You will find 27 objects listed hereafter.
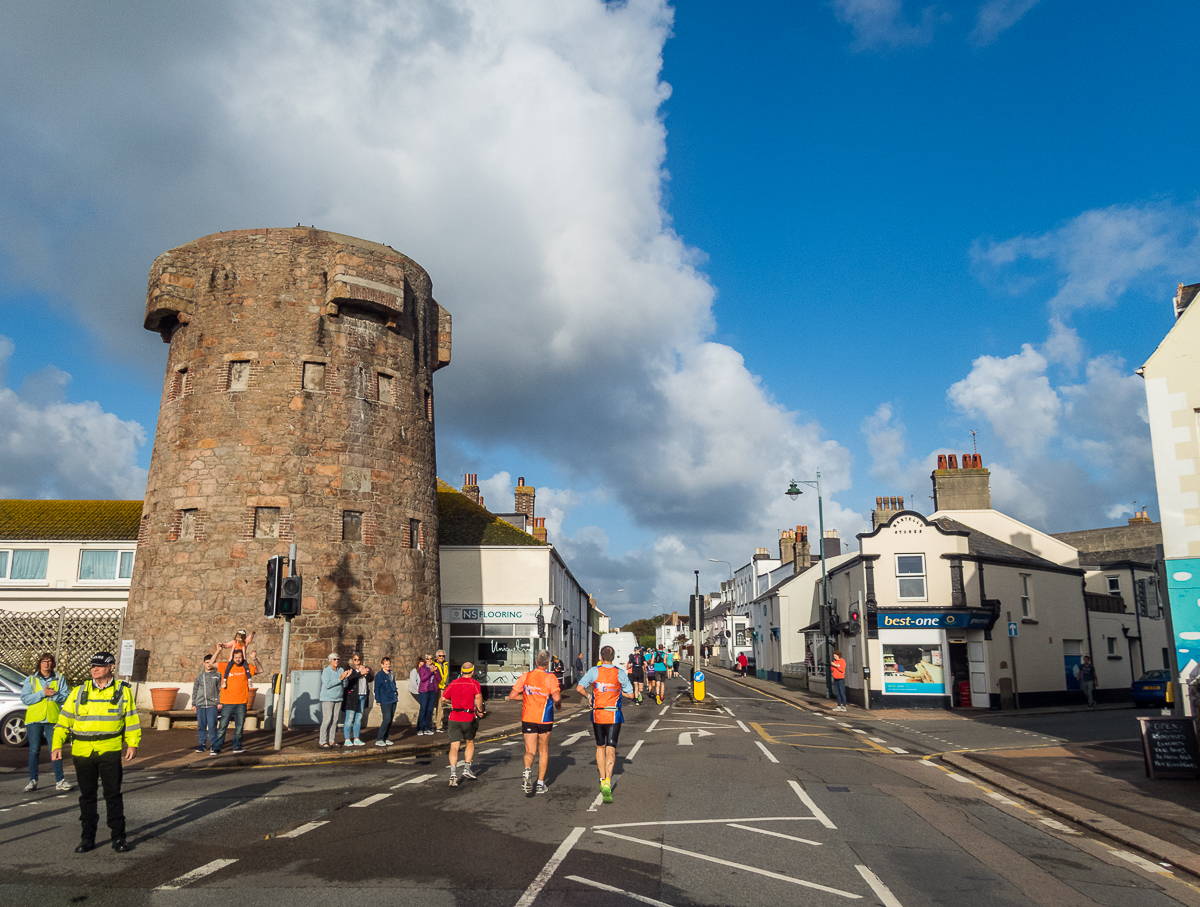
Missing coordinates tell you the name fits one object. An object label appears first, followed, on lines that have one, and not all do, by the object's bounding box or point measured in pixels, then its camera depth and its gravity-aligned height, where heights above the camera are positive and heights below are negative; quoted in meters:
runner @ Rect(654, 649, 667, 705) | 29.00 -2.36
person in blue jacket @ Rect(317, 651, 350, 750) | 15.80 -1.76
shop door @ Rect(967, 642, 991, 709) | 29.05 -2.52
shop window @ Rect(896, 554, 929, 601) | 30.02 +1.07
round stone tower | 21.41 +4.23
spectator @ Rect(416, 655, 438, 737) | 17.92 -1.81
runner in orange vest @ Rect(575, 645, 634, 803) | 9.98 -1.26
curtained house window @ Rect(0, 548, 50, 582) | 32.50 +1.86
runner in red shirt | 11.38 -1.45
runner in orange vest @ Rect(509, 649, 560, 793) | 10.53 -1.34
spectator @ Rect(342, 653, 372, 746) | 16.25 -1.92
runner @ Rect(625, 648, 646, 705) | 27.11 -2.14
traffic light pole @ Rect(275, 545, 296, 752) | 14.77 -1.32
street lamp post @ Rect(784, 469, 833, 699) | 31.60 +1.13
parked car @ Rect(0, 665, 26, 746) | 15.95 -2.07
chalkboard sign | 11.94 -2.10
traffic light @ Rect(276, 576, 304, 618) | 15.33 +0.25
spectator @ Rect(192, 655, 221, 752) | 14.83 -1.66
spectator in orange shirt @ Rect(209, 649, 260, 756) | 14.65 -1.53
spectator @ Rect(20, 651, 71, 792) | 11.57 -1.30
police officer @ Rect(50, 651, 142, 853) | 7.62 -1.24
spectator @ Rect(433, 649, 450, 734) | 18.47 -1.79
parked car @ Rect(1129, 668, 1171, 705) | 29.78 -3.05
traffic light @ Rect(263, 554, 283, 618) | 15.64 +0.51
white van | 47.56 -2.05
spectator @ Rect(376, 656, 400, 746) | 16.64 -1.81
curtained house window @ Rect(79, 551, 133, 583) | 32.59 +1.77
